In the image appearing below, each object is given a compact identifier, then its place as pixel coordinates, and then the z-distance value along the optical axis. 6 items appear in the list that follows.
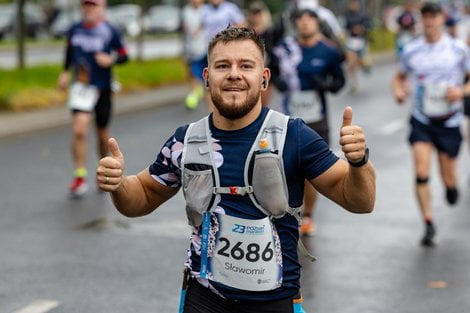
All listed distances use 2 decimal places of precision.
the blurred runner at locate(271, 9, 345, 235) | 8.77
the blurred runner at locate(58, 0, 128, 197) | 10.65
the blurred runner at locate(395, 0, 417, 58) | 24.59
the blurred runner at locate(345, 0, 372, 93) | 24.83
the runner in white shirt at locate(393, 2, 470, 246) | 8.57
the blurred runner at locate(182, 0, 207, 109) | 17.71
